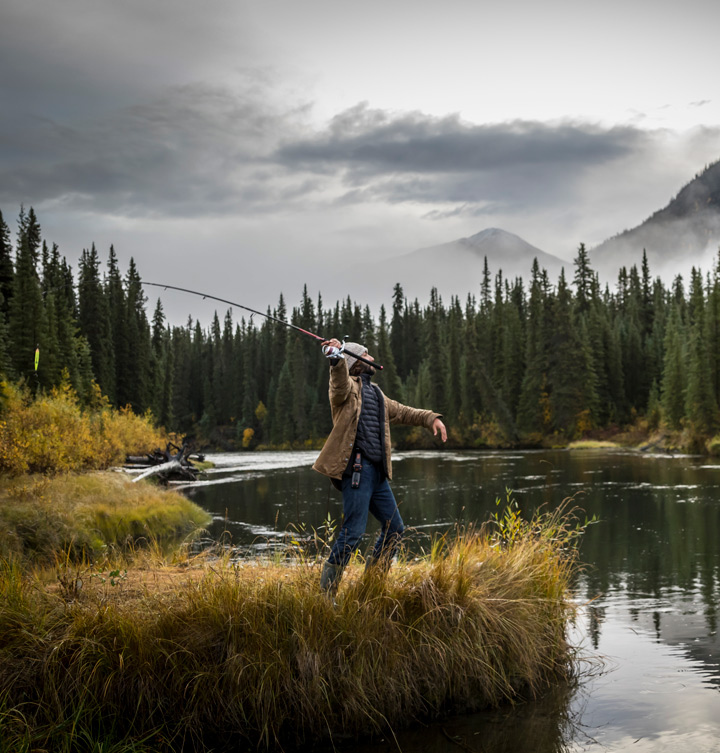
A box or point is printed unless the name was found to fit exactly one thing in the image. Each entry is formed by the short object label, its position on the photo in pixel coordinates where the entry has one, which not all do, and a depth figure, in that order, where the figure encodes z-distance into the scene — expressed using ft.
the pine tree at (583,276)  302.66
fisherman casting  20.02
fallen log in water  105.19
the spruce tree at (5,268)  126.00
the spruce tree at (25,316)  123.85
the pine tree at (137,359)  208.95
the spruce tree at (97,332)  192.75
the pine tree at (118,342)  204.89
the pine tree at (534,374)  238.07
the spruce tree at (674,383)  180.96
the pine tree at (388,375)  266.16
